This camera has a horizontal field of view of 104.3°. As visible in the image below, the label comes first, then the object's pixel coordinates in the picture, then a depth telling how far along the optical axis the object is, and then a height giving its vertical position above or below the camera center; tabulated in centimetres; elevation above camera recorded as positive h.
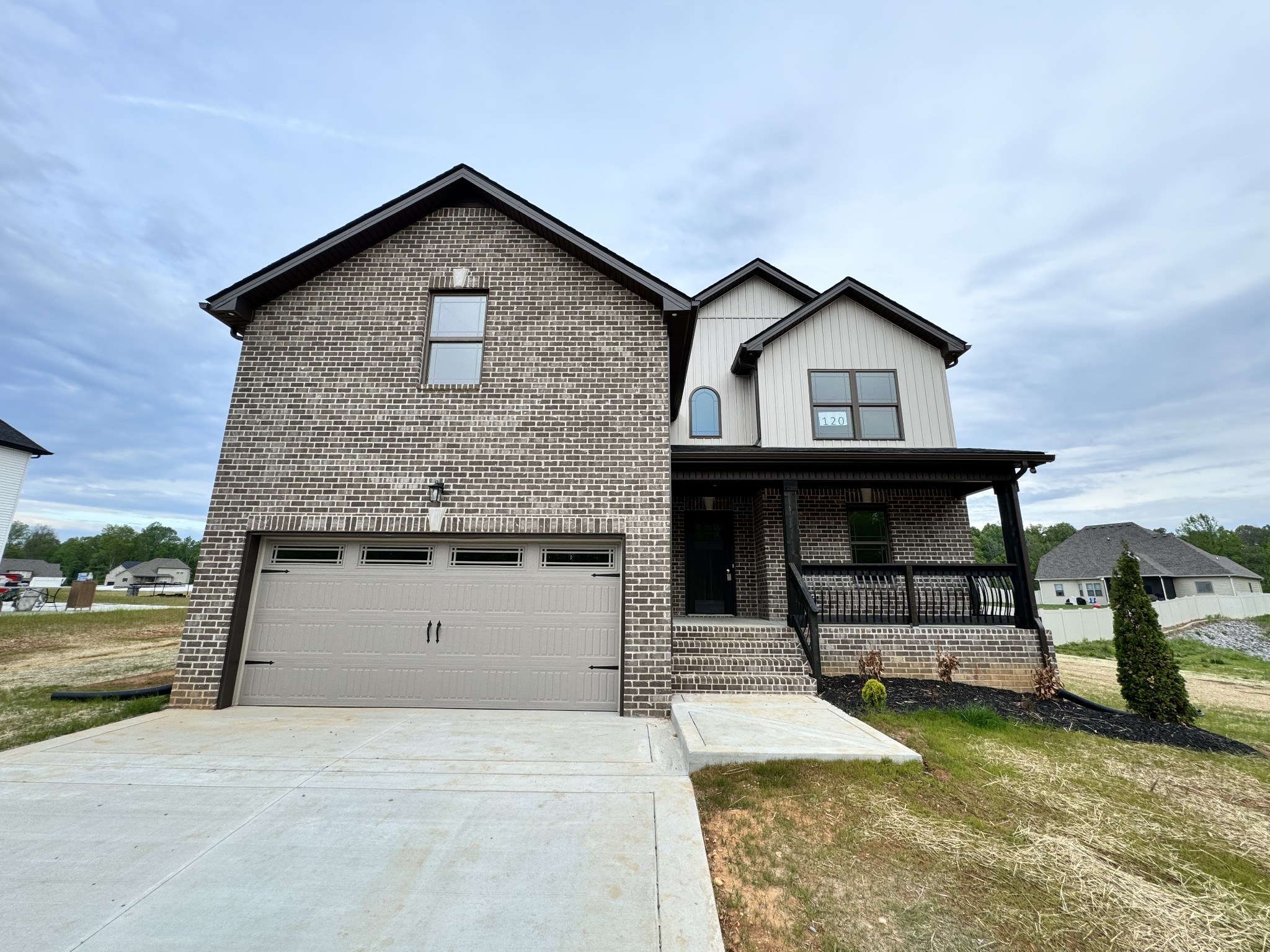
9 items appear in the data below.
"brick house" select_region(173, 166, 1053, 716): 660 +105
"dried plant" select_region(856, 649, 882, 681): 770 -123
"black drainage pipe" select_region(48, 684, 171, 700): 676 -158
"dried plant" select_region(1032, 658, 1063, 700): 752 -145
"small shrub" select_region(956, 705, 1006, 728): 579 -153
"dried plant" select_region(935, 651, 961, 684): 782 -125
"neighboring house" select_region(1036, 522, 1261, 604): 3559 +148
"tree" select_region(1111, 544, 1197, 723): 675 -100
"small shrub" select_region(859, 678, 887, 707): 629 -136
